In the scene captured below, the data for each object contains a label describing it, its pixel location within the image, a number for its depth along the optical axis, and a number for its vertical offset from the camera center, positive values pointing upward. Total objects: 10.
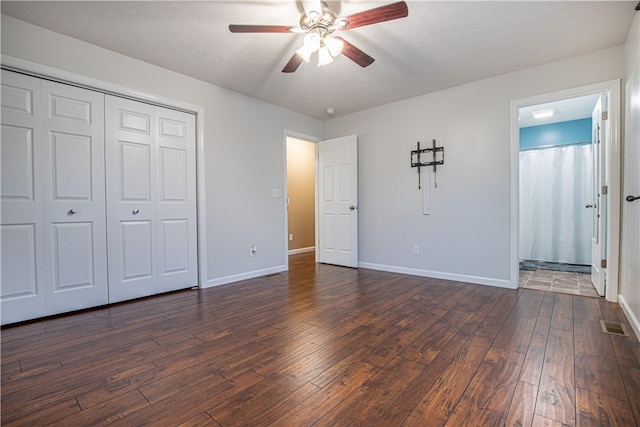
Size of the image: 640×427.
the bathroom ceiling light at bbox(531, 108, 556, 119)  4.44 +1.45
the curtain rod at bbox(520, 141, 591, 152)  4.79 +1.05
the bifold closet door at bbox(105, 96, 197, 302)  2.92 +0.13
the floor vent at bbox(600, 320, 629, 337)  2.17 -0.92
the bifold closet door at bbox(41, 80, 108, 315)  2.56 +0.14
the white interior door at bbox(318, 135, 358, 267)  4.59 +0.15
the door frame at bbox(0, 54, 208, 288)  2.41 +1.16
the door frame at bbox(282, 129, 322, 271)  4.47 +0.89
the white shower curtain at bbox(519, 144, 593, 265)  4.73 +0.07
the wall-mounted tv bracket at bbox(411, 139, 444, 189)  3.88 +0.69
